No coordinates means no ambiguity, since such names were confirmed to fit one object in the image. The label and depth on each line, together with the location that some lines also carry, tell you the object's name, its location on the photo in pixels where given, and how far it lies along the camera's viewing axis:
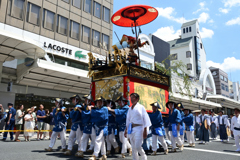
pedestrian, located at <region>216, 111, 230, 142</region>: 13.05
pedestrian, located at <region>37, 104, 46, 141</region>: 11.28
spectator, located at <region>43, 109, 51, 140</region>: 12.52
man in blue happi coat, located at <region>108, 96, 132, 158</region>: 6.42
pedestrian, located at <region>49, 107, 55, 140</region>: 11.47
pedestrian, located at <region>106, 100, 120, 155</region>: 6.86
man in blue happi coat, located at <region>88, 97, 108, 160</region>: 5.73
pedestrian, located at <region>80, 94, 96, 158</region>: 6.32
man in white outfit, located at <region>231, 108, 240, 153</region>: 8.61
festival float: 7.95
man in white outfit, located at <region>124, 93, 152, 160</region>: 4.80
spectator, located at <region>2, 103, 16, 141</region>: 10.42
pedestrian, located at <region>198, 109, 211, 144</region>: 11.45
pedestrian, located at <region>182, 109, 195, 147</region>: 9.91
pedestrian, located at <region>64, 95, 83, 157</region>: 6.64
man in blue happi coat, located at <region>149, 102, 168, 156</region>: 7.08
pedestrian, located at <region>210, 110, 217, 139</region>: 15.23
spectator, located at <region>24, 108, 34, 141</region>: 10.53
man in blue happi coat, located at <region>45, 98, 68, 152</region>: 6.98
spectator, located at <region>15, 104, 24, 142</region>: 10.81
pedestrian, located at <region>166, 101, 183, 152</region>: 7.89
